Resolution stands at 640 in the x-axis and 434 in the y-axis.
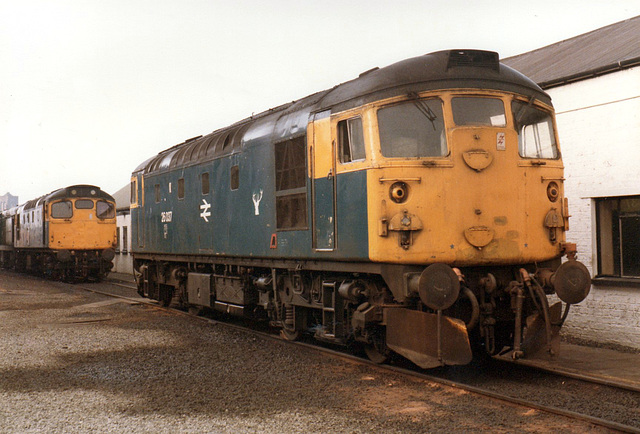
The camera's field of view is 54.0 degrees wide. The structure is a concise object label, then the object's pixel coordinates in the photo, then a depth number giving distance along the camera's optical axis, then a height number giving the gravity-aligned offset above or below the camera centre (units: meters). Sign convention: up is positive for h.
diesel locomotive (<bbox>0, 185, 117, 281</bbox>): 24.38 +0.32
